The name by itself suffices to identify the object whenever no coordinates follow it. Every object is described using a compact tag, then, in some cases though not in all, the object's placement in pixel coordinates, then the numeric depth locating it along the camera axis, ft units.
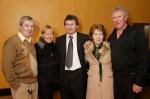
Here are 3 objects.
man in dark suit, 5.52
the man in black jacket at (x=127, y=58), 4.94
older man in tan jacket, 4.59
